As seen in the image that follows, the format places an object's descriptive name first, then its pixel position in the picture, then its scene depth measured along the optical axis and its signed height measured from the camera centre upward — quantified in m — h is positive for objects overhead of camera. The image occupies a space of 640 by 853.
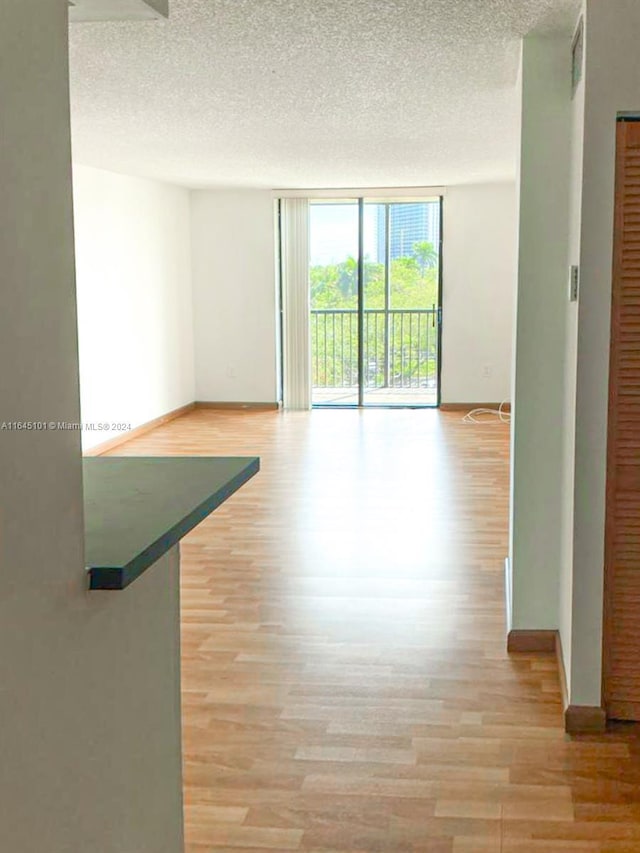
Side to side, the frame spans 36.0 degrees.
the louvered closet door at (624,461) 2.81 -0.46
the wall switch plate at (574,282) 2.96 +0.06
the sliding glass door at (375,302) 10.20 +0.03
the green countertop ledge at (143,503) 1.32 -0.32
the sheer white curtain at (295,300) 10.11 +0.05
